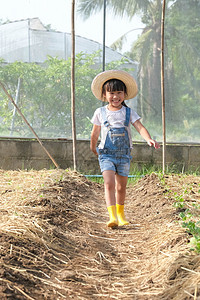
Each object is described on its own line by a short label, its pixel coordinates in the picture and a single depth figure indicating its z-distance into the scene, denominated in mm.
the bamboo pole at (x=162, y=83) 5836
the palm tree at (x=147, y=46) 6973
